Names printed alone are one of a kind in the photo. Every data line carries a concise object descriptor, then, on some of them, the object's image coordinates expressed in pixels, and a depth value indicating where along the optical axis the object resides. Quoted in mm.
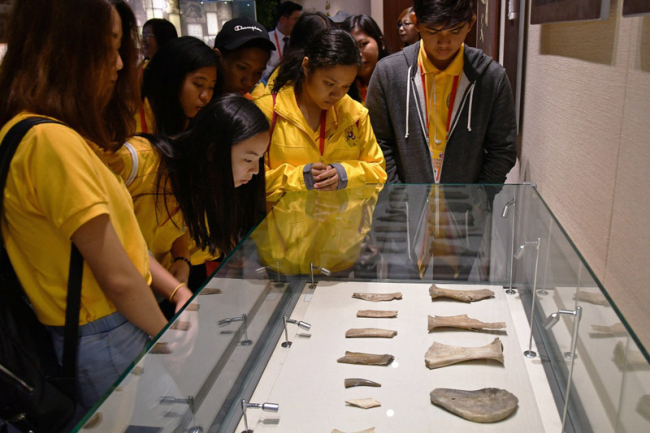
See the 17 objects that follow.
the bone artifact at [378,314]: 2249
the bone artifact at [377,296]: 2383
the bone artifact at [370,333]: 2117
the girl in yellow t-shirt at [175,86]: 2395
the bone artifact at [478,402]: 1612
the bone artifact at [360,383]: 1812
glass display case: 1345
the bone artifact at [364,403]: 1688
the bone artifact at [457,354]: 1897
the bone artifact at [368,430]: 1564
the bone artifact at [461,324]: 2121
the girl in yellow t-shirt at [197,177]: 1917
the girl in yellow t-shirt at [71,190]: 1273
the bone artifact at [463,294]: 2338
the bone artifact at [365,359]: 1938
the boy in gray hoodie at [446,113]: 2863
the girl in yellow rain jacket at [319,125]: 2490
